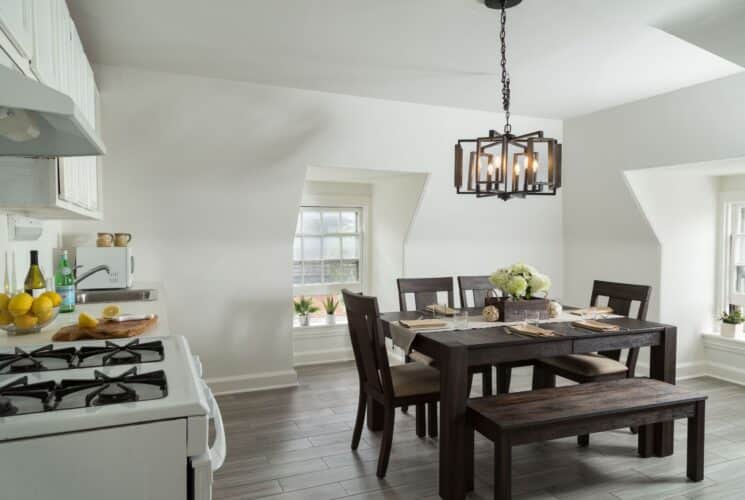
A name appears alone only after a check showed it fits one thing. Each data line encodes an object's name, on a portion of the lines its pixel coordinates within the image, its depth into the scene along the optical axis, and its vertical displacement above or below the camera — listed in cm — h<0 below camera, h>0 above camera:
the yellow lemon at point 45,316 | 201 -33
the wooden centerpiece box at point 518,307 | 312 -43
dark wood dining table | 244 -61
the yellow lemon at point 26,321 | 197 -34
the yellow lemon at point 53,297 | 207 -26
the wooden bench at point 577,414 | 225 -84
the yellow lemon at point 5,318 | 196 -33
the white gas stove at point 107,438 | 109 -46
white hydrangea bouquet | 313 -27
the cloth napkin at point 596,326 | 283 -50
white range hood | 109 +29
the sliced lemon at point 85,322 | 196 -34
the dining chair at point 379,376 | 262 -78
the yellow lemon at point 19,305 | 194 -27
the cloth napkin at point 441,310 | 329 -48
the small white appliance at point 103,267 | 314 -20
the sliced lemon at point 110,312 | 227 -35
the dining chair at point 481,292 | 363 -42
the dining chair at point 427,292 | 354 -41
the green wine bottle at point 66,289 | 257 -28
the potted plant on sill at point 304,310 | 503 -74
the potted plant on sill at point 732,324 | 449 -75
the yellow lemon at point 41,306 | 200 -28
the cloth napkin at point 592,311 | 338 -49
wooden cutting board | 194 -38
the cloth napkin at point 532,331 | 268 -51
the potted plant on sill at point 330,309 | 516 -74
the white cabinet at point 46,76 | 152 +57
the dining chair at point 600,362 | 311 -80
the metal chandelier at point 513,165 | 267 +41
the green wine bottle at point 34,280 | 227 -21
